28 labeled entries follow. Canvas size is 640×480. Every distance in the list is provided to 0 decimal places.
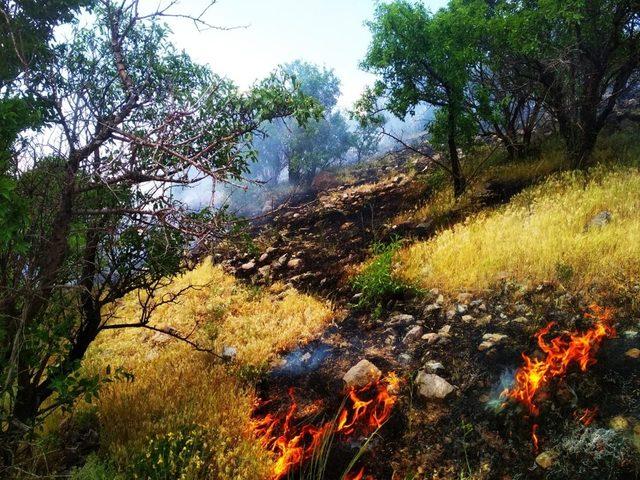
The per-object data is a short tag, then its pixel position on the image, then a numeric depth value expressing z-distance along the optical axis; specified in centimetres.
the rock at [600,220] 639
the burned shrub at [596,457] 299
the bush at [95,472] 341
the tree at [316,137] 2674
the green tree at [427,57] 978
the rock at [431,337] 524
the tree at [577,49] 872
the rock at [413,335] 543
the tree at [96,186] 301
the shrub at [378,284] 668
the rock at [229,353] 578
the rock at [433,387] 427
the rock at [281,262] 1000
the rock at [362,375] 471
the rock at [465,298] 584
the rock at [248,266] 1023
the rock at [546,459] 324
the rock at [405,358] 501
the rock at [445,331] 528
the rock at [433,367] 463
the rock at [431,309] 593
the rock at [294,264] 966
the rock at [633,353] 389
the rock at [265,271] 962
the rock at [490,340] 476
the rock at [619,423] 328
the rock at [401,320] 590
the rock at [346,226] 1161
